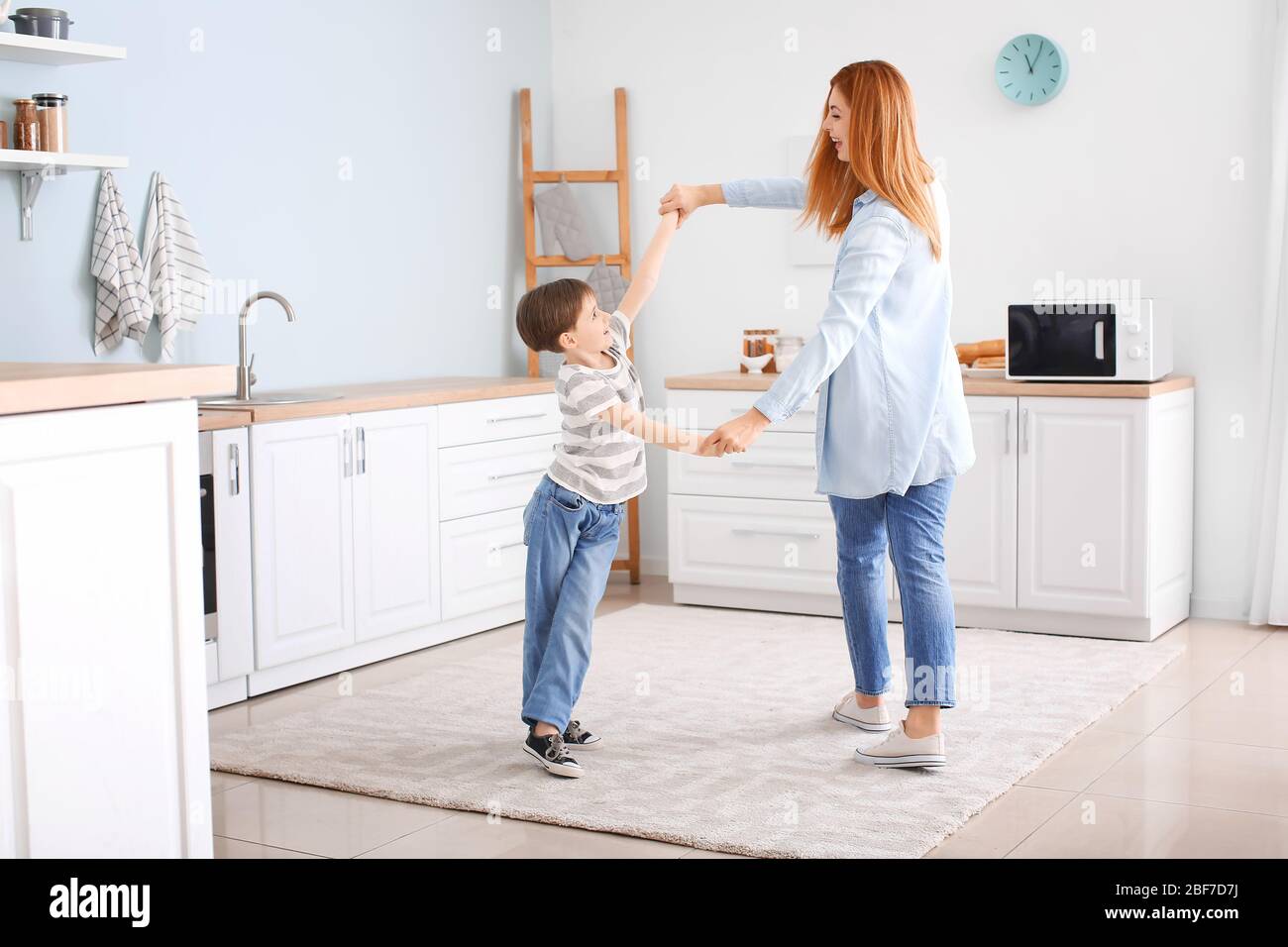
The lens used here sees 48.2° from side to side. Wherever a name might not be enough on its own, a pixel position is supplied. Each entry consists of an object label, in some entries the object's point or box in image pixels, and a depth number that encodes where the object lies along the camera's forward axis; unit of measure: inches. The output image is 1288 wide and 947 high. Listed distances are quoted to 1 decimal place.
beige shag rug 105.7
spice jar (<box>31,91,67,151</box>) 136.0
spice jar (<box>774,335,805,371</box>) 190.2
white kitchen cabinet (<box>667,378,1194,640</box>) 163.0
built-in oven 139.6
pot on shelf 133.3
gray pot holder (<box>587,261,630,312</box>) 207.6
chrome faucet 158.4
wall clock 180.4
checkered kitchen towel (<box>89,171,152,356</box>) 146.9
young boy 112.5
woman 107.7
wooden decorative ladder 208.4
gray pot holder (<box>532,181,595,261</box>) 209.3
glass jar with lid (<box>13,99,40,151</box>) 135.3
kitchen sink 149.1
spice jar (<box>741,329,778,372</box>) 193.5
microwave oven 163.5
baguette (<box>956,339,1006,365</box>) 178.2
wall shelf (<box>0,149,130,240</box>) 133.6
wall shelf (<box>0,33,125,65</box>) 131.2
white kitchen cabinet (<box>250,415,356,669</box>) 145.6
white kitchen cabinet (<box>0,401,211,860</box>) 71.6
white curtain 167.2
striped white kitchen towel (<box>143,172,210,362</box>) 152.4
